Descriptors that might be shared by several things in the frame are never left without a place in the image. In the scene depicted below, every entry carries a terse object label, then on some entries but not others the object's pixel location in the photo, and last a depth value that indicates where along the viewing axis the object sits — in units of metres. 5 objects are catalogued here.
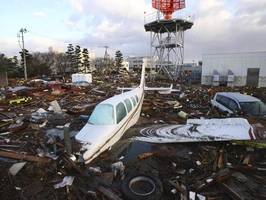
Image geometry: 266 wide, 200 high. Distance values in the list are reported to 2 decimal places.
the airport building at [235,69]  37.68
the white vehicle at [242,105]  13.28
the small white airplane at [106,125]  8.03
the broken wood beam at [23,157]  7.89
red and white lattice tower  42.51
